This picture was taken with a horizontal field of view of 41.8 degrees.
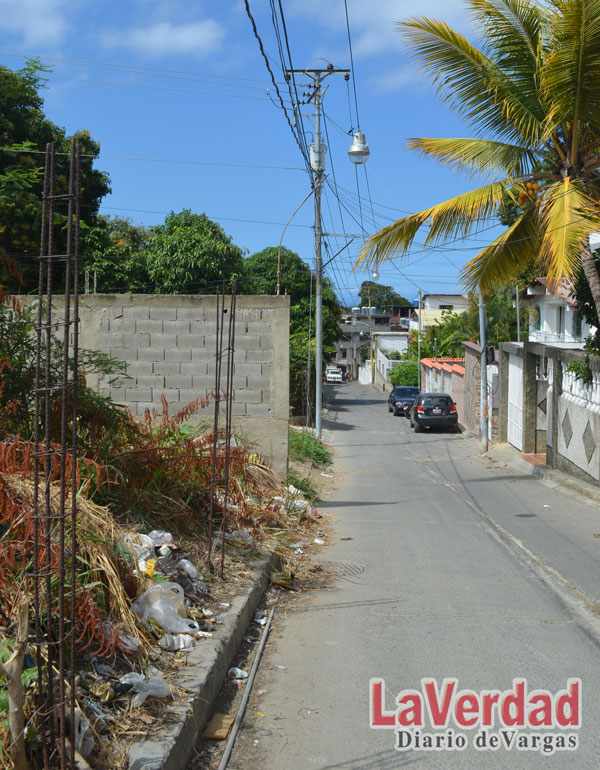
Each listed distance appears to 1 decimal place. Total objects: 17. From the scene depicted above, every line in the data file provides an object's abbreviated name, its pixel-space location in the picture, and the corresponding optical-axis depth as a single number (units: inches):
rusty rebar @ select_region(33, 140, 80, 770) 138.9
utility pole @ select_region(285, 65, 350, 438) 946.3
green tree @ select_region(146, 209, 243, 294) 1151.0
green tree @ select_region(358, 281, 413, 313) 4412.9
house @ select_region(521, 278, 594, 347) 1277.1
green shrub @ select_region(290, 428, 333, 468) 816.1
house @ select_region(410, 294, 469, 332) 3366.1
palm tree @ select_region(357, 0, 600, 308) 496.7
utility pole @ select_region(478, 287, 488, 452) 1037.2
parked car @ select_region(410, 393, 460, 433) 1333.7
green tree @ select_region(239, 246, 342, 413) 1465.3
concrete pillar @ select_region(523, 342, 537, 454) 903.7
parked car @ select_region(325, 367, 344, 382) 3388.3
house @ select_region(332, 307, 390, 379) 4249.5
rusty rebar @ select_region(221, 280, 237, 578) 290.5
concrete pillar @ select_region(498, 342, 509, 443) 1047.6
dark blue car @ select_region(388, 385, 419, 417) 1770.4
